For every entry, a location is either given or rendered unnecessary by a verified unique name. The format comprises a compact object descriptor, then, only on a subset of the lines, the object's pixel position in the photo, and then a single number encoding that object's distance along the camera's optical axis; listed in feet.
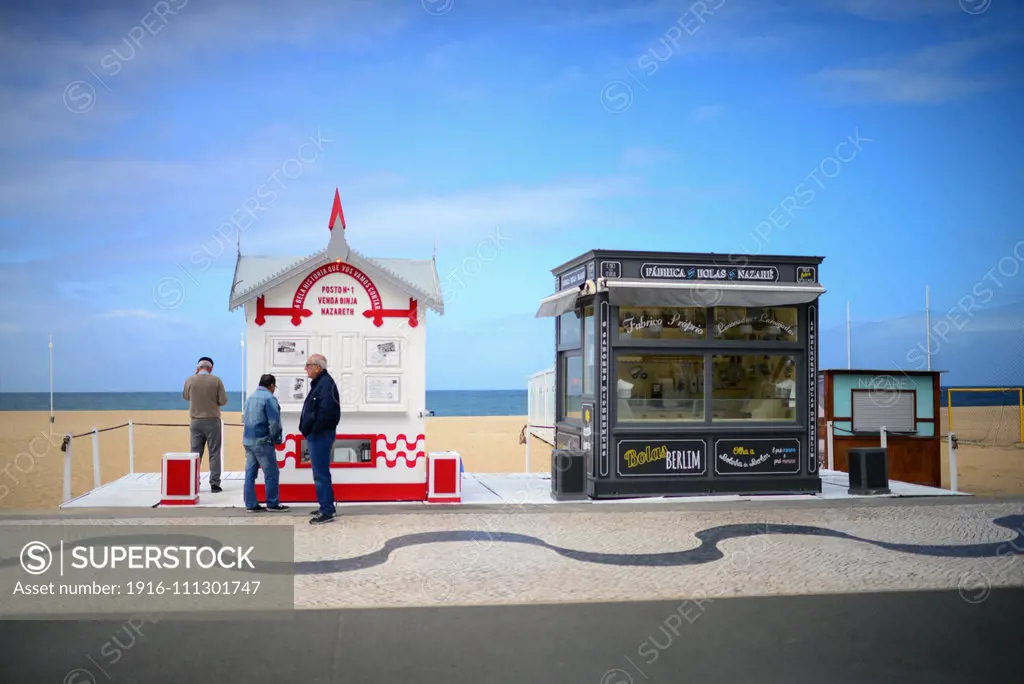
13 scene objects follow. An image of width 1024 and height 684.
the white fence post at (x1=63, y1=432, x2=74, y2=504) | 36.09
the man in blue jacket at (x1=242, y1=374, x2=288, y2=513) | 35.37
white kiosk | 38.14
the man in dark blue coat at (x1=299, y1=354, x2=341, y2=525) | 34.12
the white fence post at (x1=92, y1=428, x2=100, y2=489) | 40.96
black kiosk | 40.83
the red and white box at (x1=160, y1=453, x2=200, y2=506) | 37.17
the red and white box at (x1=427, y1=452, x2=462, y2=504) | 38.40
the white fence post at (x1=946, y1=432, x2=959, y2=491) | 44.11
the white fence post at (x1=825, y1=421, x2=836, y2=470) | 50.78
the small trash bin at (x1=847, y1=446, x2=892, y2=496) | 42.98
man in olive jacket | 41.16
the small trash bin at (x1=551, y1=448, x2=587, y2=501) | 40.22
